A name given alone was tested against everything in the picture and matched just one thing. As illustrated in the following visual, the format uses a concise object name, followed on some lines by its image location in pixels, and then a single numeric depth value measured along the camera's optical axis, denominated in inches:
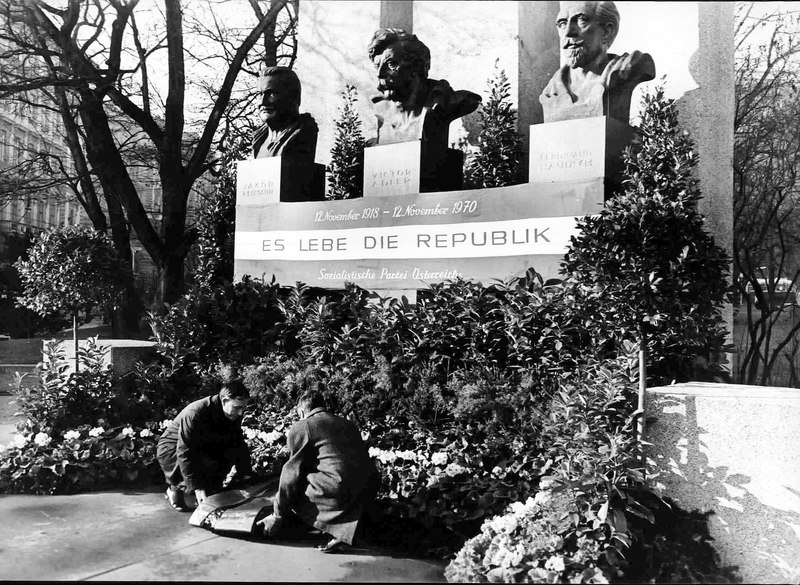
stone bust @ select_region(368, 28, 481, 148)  313.9
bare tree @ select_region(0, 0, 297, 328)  543.8
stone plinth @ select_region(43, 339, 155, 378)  319.0
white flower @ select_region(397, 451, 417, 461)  231.8
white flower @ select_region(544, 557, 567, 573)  163.9
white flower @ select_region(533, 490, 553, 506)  188.2
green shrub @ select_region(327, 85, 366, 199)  360.8
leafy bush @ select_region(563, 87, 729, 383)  185.9
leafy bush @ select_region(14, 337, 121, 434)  284.0
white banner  264.2
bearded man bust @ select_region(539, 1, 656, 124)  265.3
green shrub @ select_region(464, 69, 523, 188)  317.7
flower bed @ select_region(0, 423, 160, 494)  256.4
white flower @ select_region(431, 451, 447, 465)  223.0
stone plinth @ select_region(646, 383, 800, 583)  169.6
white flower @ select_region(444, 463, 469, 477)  216.7
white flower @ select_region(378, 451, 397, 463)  234.4
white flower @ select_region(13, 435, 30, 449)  268.6
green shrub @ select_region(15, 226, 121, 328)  335.9
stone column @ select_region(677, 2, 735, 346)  277.3
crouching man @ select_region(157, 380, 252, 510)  226.8
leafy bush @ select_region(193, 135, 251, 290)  383.9
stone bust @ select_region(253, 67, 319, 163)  351.9
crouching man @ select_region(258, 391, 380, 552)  196.5
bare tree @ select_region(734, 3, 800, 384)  378.9
